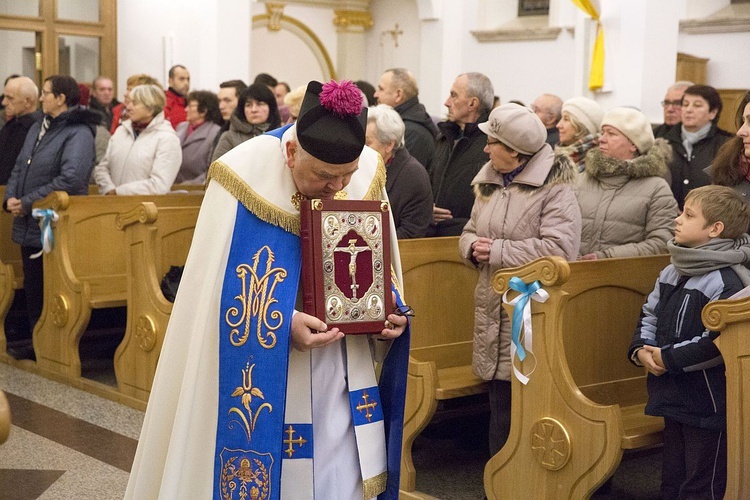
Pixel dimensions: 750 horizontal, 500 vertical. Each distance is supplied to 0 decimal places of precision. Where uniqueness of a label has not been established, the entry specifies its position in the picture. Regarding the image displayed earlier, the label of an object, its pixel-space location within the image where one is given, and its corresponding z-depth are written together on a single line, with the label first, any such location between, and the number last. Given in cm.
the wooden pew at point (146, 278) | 564
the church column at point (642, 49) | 1055
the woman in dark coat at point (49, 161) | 650
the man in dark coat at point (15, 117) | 730
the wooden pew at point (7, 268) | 682
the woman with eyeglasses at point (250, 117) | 652
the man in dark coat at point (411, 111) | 600
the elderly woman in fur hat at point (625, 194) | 457
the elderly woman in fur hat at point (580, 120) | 535
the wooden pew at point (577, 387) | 383
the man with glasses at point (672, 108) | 663
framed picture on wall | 1374
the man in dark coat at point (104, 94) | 1027
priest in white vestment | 272
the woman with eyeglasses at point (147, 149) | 674
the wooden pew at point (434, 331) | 441
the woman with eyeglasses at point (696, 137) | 586
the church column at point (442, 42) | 1392
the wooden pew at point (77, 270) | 622
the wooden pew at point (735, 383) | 329
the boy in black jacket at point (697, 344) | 354
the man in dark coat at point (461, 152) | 520
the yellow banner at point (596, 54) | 1085
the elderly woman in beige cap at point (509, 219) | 408
